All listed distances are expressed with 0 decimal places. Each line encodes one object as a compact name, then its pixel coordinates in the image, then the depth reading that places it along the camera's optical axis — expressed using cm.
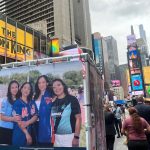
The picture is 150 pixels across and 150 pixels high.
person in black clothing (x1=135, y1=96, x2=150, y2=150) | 408
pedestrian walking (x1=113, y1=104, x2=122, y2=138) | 808
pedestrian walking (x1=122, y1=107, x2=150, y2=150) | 333
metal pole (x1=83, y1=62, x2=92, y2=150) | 279
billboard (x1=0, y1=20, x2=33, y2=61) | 1658
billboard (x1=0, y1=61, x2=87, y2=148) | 286
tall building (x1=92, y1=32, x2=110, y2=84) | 8524
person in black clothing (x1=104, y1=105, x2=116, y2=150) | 482
